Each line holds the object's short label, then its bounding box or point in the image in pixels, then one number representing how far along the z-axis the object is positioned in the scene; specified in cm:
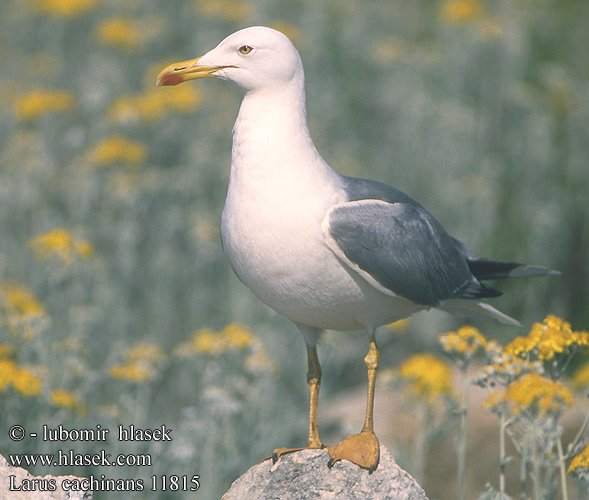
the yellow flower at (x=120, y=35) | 1860
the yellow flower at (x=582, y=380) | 1078
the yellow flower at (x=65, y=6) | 1936
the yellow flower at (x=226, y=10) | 2055
